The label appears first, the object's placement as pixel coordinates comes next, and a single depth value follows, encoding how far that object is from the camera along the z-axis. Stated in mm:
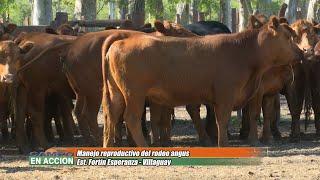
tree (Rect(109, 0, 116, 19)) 55150
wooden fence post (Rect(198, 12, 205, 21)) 33250
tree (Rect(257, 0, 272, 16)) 37438
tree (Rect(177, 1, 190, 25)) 36112
